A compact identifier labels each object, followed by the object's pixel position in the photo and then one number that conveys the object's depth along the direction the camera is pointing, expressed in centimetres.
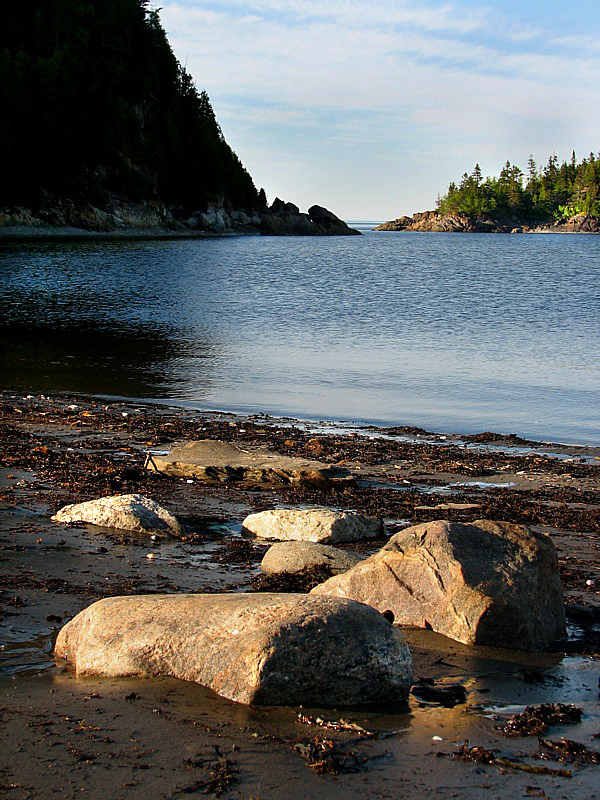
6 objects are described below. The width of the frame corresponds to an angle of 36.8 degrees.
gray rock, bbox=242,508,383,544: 775
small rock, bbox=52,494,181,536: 780
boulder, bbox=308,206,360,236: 15712
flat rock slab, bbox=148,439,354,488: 987
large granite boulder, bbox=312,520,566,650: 563
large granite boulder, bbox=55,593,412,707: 455
